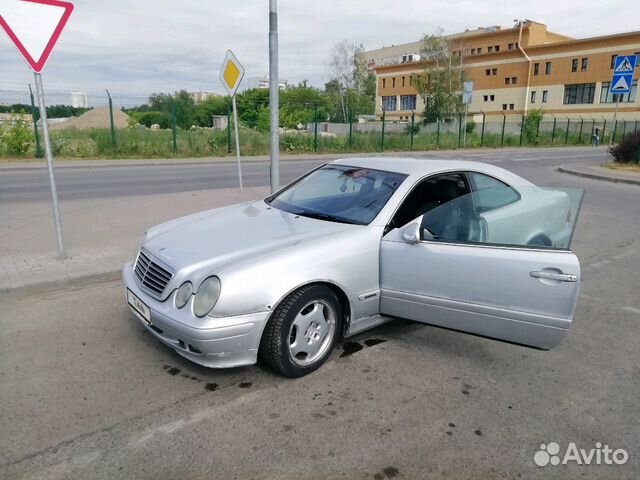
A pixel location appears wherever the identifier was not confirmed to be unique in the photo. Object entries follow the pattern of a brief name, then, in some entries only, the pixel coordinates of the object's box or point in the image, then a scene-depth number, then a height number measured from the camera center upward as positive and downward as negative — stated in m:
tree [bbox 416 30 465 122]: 55.31 +5.54
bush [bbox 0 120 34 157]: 19.17 -0.42
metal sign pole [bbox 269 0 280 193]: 7.45 +0.57
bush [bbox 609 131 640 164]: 18.77 -0.78
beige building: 56.00 +7.13
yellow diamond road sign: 10.01 +1.10
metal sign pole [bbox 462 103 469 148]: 32.99 -0.78
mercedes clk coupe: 3.08 -0.95
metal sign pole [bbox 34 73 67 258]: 5.30 -0.29
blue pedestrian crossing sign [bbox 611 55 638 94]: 15.20 +1.71
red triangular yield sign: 5.00 +1.03
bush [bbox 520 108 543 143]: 38.34 -0.09
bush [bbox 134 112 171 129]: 23.26 +0.40
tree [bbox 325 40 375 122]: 65.19 +5.84
